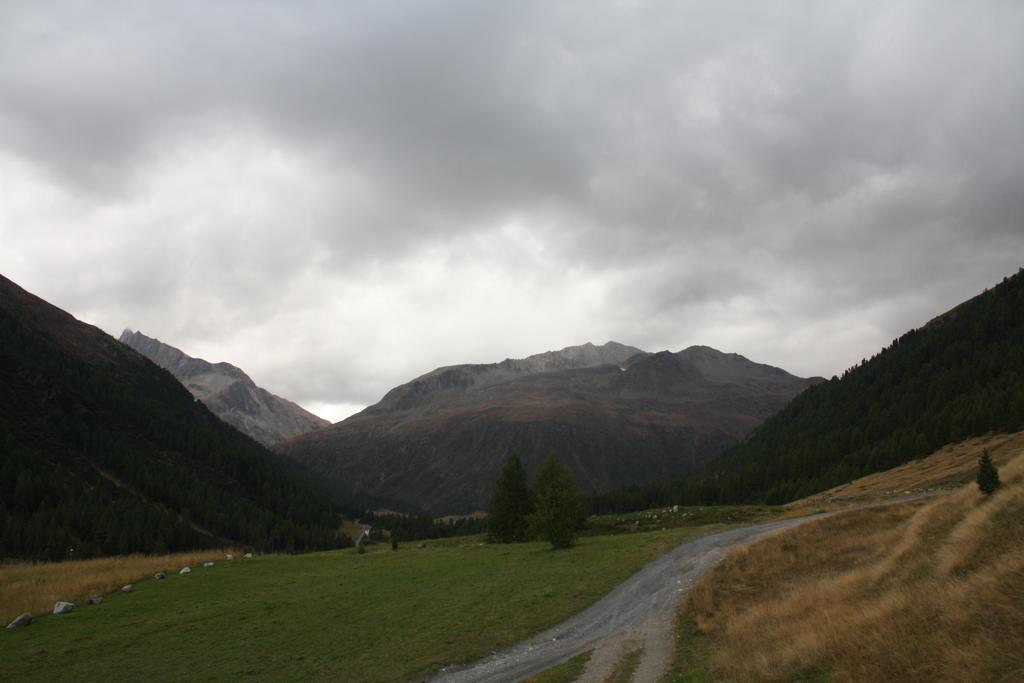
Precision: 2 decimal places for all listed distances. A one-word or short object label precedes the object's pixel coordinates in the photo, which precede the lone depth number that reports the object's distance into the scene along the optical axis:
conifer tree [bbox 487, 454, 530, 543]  71.75
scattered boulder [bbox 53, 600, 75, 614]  31.08
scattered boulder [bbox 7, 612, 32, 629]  27.97
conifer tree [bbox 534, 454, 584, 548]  50.00
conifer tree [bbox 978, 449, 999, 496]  23.45
